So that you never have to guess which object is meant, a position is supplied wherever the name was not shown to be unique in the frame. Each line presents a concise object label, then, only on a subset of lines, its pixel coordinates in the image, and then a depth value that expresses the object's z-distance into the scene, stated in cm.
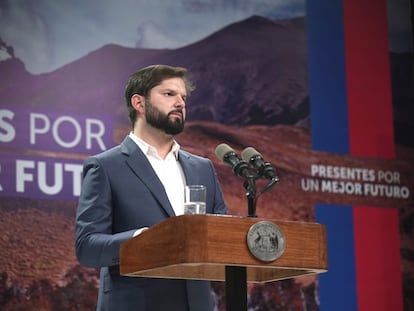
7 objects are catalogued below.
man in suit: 530
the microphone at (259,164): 477
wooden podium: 425
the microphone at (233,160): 475
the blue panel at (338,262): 984
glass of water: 454
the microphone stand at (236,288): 452
